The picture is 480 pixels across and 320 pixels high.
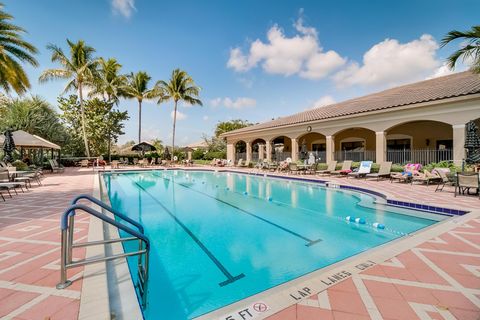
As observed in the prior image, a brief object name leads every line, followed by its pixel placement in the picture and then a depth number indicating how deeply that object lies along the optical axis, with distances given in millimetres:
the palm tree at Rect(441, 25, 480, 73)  9117
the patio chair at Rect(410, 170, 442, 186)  10195
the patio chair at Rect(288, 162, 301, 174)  16219
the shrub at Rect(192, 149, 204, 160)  32938
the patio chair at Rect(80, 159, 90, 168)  23952
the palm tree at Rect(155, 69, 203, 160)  28922
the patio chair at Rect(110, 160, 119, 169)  22250
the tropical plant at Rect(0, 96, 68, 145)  23391
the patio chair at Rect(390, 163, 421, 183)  10992
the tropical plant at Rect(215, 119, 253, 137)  43688
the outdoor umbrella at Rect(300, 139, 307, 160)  16922
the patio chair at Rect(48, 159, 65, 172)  17661
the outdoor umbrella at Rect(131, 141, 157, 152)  23016
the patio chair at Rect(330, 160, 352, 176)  14476
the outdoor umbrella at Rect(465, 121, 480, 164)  8023
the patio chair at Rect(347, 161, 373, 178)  13125
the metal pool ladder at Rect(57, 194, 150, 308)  2322
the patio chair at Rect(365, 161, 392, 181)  12469
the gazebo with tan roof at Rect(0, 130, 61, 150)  14047
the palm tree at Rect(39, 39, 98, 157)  21641
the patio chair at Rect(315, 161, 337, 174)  15234
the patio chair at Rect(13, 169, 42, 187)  10958
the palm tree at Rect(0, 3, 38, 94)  13031
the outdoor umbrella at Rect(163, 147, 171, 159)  26266
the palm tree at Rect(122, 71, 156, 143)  29328
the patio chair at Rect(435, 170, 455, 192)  9024
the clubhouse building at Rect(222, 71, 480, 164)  11241
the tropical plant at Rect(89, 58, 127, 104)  26573
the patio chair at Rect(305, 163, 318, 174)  16036
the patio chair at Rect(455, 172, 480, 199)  7180
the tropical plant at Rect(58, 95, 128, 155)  27016
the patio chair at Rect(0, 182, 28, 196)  7385
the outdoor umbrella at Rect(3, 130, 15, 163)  11516
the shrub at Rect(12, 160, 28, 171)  12923
